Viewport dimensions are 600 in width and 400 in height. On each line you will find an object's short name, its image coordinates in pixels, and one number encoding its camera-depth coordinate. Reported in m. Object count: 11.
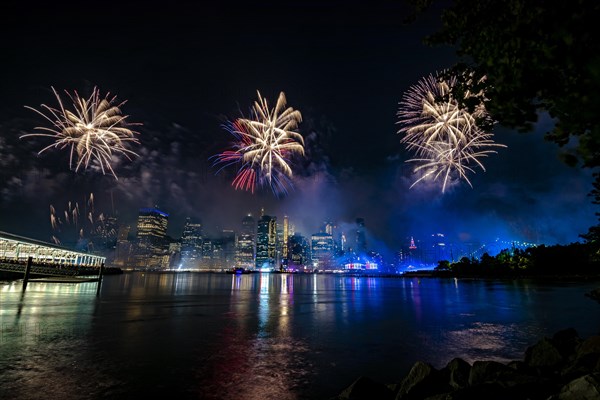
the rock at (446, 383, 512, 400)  6.74
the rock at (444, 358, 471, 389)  9.05
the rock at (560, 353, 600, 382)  8.48
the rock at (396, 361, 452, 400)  8.62
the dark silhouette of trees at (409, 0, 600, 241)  4.87
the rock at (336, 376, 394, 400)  8.33
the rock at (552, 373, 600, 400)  5.84
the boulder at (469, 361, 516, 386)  8.30
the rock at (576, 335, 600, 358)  9.89
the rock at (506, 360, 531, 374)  9.41
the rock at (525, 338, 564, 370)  10.58
